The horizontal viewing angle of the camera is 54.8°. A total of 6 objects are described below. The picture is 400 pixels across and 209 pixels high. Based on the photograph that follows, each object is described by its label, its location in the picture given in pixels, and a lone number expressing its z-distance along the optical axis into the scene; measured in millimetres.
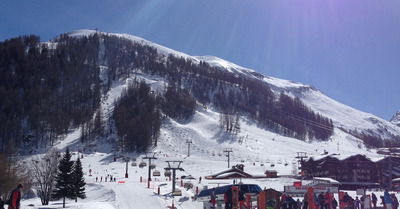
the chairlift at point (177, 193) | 39406
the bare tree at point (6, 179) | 33625
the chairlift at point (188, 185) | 44081
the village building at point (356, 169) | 67625
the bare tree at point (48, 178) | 40094
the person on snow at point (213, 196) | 24927
